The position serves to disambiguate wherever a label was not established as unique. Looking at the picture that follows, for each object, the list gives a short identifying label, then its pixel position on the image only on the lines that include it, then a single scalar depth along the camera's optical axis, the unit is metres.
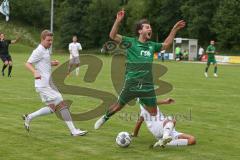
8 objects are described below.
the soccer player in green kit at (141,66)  9.36
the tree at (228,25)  85.12
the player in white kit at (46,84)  10.22
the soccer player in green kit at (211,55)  32.09
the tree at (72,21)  101.62
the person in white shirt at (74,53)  28.73
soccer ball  9.31
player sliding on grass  9.02
